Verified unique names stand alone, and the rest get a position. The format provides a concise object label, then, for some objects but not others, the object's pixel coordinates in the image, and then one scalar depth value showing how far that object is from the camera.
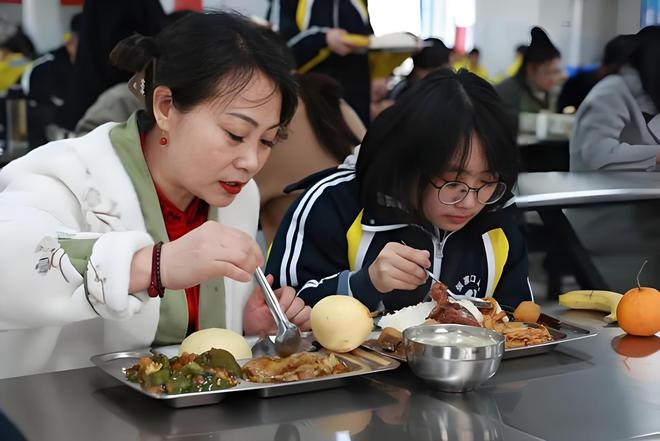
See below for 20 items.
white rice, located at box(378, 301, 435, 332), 2.25
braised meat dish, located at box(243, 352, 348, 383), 2.00
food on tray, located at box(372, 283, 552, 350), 2.18
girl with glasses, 2.48
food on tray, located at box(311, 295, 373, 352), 2.13
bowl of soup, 2.01
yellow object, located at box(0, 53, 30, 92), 5.04
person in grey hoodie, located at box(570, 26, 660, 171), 3.23
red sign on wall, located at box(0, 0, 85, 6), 5.04
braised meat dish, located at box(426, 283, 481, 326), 2.20
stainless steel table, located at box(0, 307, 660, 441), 1.88
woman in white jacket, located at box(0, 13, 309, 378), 2.24
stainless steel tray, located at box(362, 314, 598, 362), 2.16
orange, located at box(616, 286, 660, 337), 2.32
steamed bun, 2.08
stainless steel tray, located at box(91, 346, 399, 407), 1.94
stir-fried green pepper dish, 1.95
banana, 2.50
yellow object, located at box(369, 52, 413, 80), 4.89
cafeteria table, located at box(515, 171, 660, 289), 3.18
